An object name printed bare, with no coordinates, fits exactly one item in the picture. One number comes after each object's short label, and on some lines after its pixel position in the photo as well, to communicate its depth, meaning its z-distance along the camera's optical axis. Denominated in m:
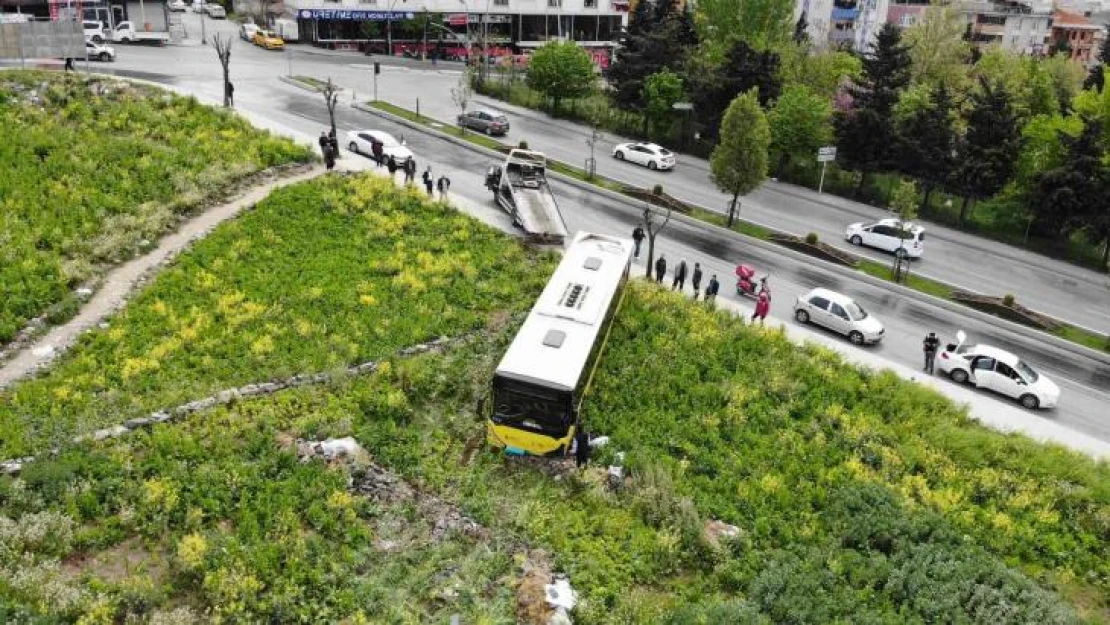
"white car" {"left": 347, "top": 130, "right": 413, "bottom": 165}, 43.96
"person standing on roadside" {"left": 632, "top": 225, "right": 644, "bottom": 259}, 34.62
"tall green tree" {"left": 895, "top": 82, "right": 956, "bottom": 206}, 46.38
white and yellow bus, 20.05
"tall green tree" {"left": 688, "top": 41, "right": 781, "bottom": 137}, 53.38
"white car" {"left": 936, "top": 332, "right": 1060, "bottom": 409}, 27.02
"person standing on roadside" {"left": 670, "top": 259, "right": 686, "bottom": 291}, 31.56
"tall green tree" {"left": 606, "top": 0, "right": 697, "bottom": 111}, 58.22
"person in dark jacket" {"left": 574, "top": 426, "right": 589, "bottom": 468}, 20.66
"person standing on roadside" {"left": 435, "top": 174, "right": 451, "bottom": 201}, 37.97
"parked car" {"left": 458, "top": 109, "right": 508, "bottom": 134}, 54.34
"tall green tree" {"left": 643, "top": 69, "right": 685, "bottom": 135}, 55.28
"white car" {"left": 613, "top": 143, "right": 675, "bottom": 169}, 51.88
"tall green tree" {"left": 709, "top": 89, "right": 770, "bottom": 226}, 39.62
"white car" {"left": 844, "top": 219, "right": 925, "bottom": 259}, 39.68
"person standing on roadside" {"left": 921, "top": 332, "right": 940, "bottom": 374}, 28.52
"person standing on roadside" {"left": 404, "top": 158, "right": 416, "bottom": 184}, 39.90
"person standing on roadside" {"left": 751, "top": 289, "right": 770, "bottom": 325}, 29.15
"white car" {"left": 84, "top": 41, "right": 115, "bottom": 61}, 58.25
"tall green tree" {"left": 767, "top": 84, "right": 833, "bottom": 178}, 49.69
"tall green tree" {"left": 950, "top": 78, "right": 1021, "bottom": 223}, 44.62
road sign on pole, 46.47
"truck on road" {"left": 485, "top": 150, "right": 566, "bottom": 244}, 35.06
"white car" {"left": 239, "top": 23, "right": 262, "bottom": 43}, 77.62
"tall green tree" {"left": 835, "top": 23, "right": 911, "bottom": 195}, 48.62
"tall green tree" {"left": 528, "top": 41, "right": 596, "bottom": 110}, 59.94
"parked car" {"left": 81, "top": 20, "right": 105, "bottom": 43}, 61.43
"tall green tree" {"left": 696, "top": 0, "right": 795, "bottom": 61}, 63.84
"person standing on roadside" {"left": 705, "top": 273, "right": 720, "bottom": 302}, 30.49
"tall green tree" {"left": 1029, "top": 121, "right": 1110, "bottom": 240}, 41.21
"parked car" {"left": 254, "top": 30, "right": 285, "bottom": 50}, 75.31
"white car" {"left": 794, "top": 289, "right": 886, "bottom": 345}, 30.28
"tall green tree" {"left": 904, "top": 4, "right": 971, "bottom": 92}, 60.09
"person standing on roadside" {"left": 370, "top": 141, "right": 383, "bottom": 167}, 42.16
